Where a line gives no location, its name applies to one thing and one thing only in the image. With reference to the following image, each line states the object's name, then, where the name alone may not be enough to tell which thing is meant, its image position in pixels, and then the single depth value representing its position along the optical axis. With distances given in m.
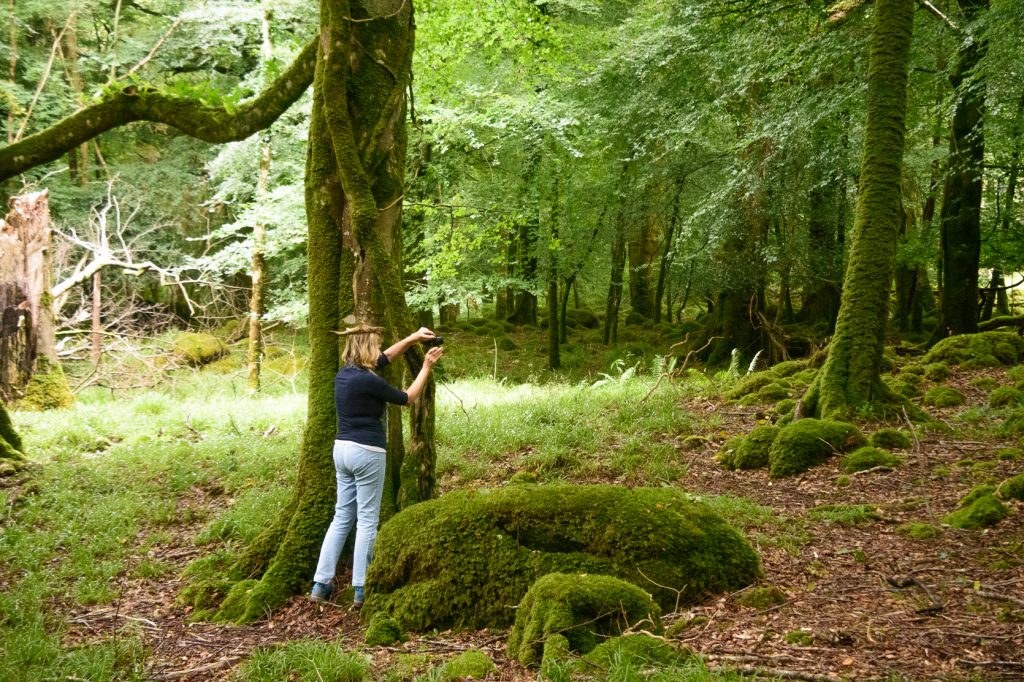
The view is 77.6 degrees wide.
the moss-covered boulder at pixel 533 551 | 4.66
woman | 5.19
